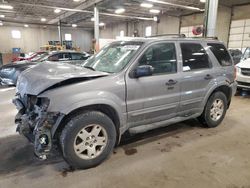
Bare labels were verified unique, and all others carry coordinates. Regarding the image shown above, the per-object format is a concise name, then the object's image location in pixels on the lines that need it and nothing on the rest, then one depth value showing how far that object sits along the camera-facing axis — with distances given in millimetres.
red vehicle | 10242
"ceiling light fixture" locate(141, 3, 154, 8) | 13355
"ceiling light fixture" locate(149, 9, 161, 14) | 16272
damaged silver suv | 2316
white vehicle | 6465
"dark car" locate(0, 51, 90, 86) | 7324
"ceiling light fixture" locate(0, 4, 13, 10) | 13338
